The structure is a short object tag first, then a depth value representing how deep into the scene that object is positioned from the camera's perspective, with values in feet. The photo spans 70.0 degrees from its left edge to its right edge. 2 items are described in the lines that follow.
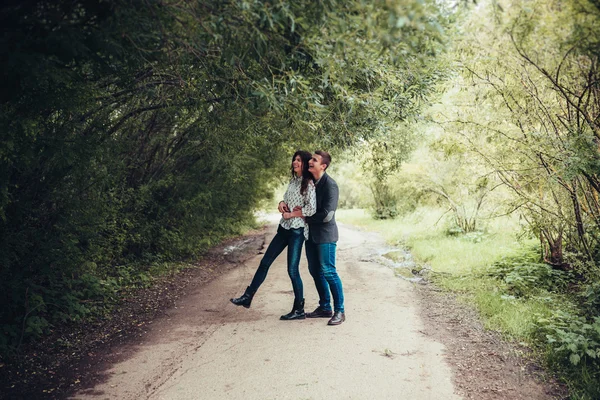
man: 17.44
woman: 17.66
